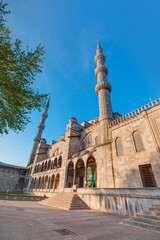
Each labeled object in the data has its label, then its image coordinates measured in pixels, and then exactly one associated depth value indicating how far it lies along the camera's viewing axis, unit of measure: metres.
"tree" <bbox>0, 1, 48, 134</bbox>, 7.97
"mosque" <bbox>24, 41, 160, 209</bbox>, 11.09
